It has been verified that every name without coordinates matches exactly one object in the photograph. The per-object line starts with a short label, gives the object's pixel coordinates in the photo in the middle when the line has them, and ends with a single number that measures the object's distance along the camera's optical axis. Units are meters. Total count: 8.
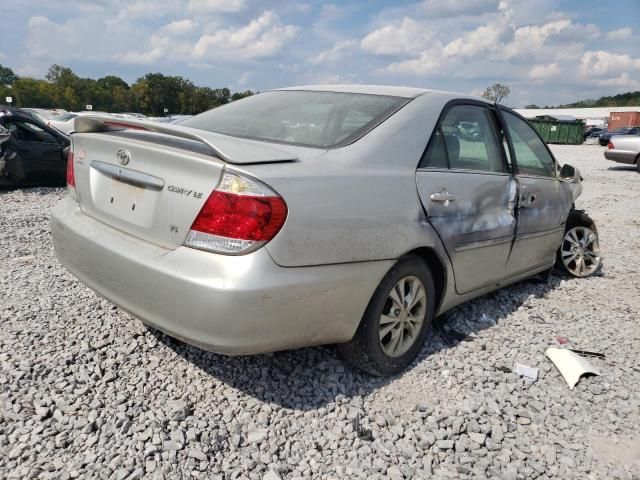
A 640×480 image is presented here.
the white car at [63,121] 20.53
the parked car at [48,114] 24.14
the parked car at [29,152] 8.40
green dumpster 37.59
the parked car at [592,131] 44.65
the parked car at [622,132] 28.08
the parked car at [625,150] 16.78
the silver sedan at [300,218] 2.10
